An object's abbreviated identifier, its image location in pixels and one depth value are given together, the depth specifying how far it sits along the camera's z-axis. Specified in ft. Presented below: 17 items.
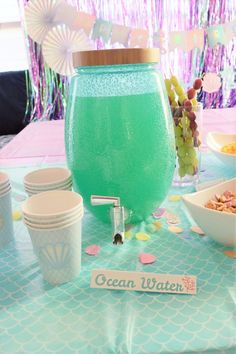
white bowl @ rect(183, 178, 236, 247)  1.77
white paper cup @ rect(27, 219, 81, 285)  1.61
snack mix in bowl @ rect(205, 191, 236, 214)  1.96
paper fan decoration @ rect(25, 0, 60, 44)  2.81
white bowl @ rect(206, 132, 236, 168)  3.15
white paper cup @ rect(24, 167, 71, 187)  2.21
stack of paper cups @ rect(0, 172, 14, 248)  1.99
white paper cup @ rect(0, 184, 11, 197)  1.98
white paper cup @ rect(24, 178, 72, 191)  2.01
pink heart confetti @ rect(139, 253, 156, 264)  1.83
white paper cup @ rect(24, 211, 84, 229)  1.58
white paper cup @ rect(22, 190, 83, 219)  1.82
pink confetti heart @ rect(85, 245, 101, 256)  1.95
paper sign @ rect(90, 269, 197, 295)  1.60
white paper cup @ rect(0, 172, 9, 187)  1.98
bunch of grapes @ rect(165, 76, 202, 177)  2.59
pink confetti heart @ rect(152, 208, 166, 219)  2.32
